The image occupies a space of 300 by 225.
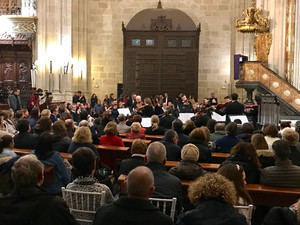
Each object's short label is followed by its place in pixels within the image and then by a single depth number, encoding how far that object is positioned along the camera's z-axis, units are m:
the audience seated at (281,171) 5.28
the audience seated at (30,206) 3.36
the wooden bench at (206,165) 6.03
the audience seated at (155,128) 10.33
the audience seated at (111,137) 8.33
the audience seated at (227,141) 7.67
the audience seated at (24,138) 7.47
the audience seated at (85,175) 4.31
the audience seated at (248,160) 5.54
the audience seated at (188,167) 5.28
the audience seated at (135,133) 8.76
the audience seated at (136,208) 3.20
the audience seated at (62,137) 7.43
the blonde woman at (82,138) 6.67
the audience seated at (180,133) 8.30
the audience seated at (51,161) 5.21
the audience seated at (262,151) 6.41
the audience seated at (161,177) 4.51
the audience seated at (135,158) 5.86
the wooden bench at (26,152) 6.64
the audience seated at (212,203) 3.30
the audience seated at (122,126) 10.60
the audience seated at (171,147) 7.06
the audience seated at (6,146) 5.68
